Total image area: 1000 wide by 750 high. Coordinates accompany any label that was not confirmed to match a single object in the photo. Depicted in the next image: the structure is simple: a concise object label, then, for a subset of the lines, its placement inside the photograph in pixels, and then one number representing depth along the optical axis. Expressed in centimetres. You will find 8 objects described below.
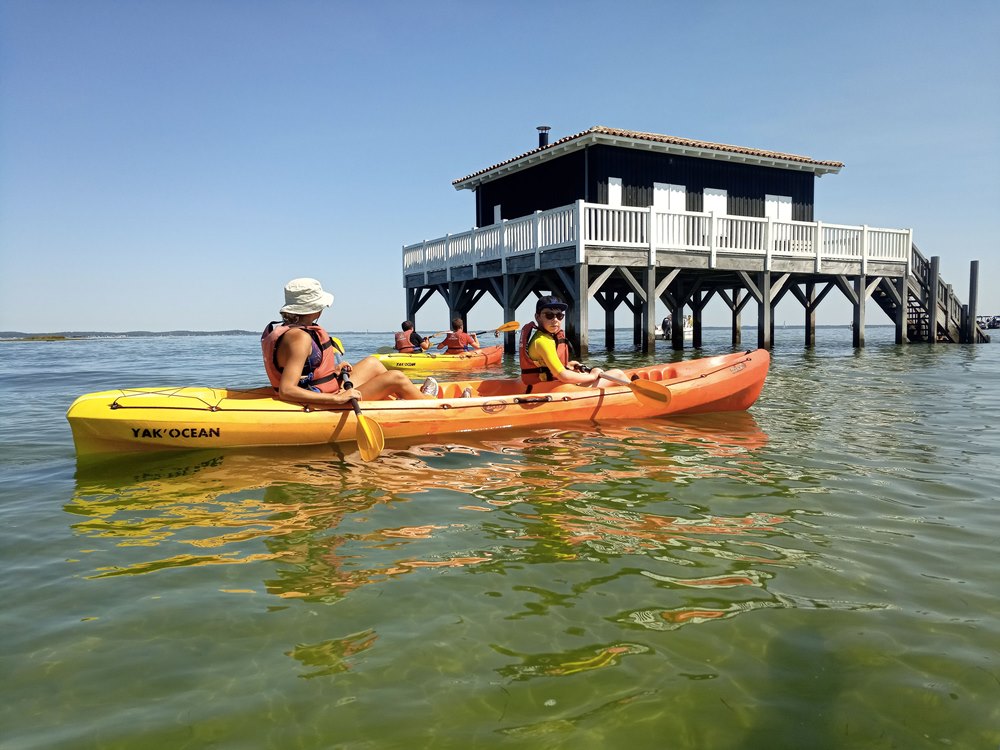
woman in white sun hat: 553
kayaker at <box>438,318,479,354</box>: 1571
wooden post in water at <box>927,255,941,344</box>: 1962
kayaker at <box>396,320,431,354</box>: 1585
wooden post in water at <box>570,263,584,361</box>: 1444
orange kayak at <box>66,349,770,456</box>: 569
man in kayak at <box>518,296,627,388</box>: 680
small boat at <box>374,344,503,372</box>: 1448
